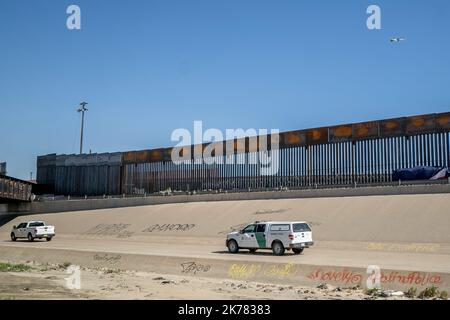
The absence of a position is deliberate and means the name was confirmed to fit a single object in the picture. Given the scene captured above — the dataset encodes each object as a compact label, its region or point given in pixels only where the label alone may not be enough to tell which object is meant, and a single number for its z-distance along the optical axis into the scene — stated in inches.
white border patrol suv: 1092.5
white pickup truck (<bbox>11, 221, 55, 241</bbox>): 1733.5
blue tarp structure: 1933.4
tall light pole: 3617.1
